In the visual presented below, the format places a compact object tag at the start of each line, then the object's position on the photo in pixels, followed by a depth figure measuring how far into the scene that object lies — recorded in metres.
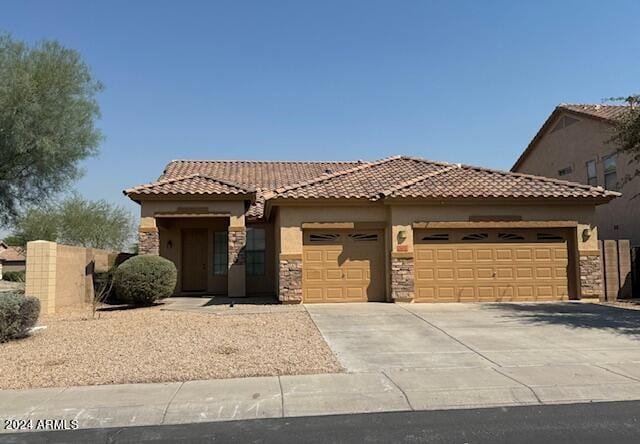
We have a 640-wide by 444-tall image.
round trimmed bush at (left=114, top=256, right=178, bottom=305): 15.84
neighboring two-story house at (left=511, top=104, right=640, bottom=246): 21.36
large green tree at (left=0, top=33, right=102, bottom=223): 17.53
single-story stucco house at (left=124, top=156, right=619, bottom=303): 16.38
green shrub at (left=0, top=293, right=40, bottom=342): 10.62
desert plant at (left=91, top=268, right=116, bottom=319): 18.52
